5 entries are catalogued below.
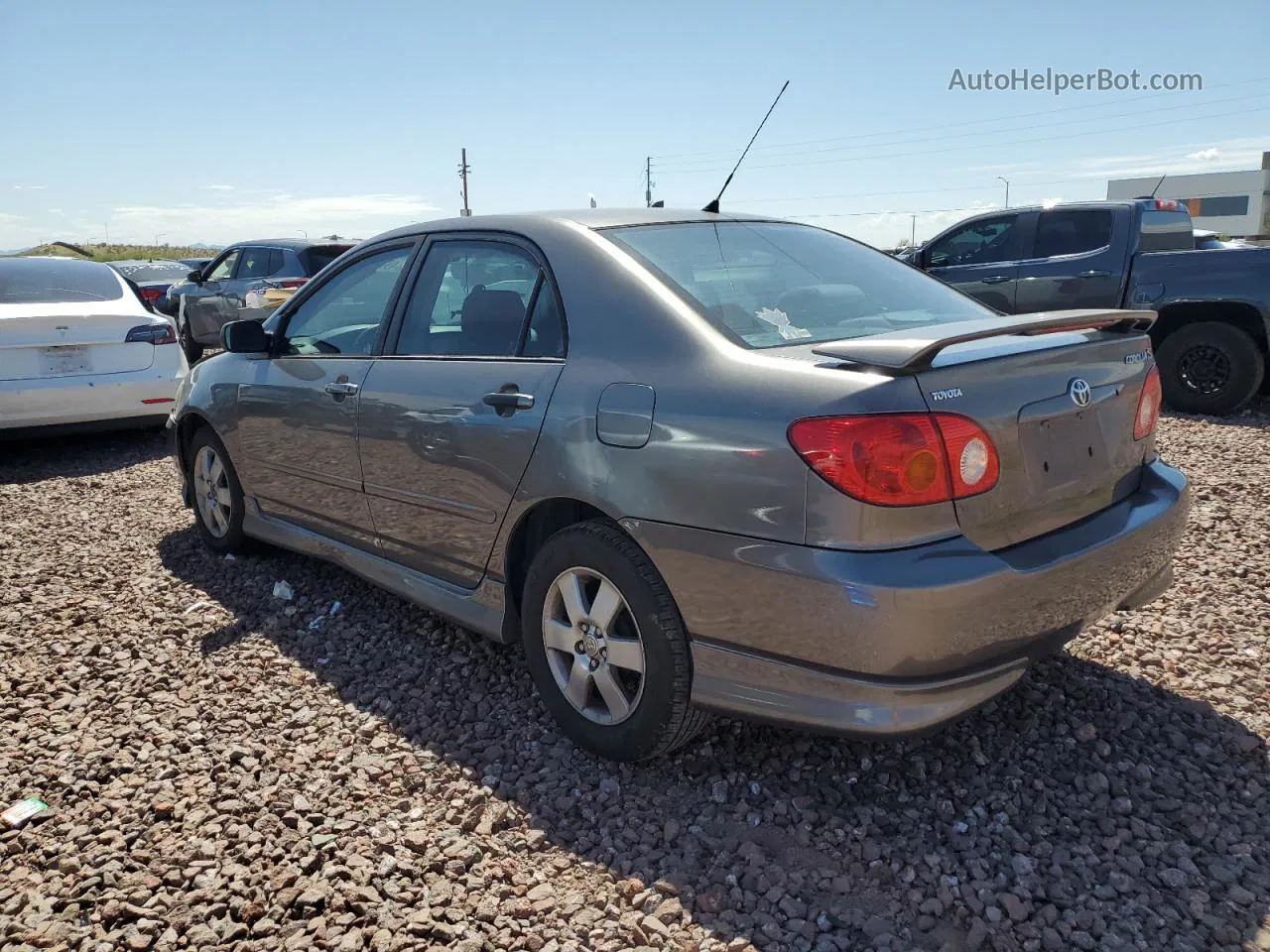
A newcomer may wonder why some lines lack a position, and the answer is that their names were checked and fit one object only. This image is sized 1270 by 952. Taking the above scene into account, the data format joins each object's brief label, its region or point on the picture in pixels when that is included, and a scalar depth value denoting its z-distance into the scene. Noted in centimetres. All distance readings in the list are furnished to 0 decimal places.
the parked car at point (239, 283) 1234
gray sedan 233
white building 6812
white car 707
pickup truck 773
